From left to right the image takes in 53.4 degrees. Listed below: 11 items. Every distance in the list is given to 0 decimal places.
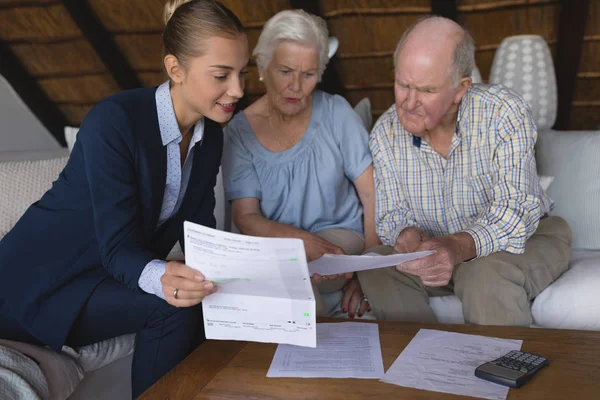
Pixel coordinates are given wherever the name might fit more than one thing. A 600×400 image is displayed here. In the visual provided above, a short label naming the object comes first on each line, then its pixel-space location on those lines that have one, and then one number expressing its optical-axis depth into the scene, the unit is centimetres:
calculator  112
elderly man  165
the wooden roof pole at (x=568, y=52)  341
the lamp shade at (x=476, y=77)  252
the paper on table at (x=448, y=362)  113
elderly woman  206
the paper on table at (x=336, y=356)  123
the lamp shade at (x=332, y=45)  239
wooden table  112
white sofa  172
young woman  139
